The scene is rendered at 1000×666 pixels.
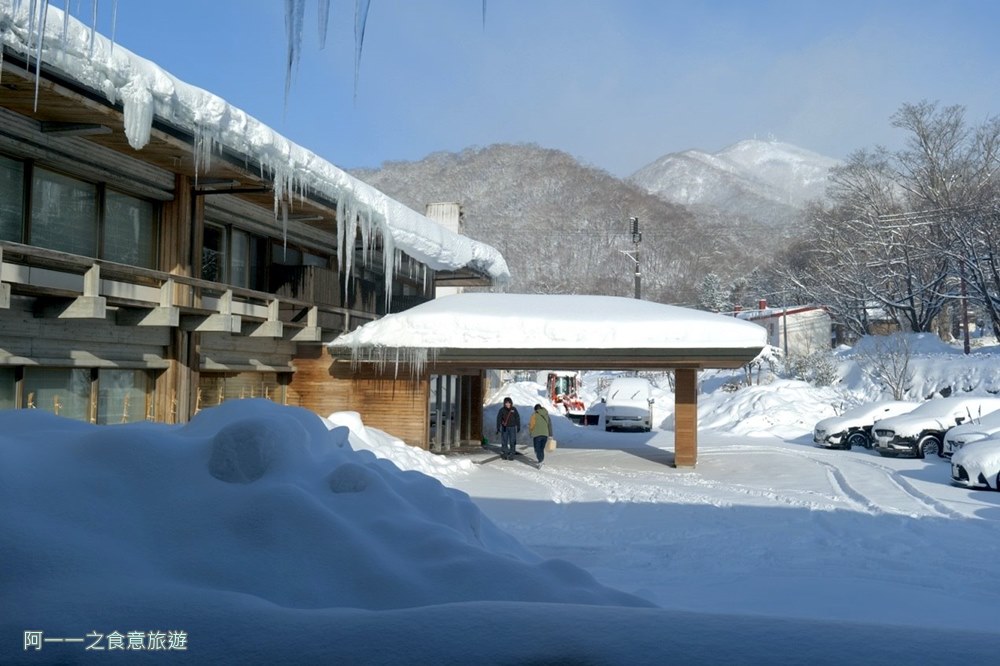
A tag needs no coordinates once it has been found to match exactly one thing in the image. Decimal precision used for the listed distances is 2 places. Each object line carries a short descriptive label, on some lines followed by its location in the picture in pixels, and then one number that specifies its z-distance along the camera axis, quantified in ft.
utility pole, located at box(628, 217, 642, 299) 112.41
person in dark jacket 63.31
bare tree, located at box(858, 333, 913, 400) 118.01
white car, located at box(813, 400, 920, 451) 78.74
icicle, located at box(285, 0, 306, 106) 14.33
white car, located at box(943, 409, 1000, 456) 58.18
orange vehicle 128.06
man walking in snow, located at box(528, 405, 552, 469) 58.62
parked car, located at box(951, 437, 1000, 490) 46.16
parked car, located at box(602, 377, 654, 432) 102.58
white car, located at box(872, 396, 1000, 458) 67.62
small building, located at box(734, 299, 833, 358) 191.11
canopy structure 55.57
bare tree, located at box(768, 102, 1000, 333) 143.95
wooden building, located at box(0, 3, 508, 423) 32.83
